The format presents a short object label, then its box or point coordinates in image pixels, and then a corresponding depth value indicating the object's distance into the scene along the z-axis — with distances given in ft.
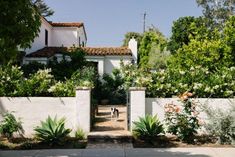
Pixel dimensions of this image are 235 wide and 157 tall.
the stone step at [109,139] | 25.99
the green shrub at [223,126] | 26.19
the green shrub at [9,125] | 27.21
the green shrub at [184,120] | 26.49
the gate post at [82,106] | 28.19
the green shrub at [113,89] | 53.10
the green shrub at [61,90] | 29.24
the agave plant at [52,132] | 25.83
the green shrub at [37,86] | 29.52
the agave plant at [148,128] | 26.54
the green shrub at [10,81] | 29.37
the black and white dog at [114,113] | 33.46
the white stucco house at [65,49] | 58.45
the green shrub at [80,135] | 27.74
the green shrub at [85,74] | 40.71
